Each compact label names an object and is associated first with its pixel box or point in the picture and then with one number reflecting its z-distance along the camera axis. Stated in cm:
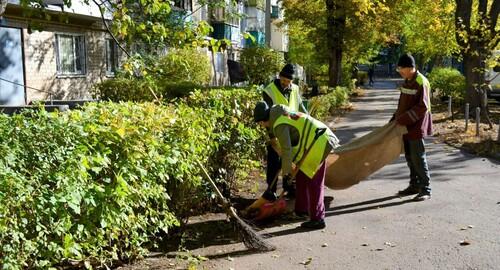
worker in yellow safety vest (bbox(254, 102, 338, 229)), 553
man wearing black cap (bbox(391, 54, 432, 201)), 712
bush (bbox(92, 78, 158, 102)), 1435
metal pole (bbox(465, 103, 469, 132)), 1316
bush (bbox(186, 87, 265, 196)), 641
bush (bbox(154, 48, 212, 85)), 1712
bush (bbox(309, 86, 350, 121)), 1335
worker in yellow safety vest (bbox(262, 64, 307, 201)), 665
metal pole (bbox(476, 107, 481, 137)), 1216
